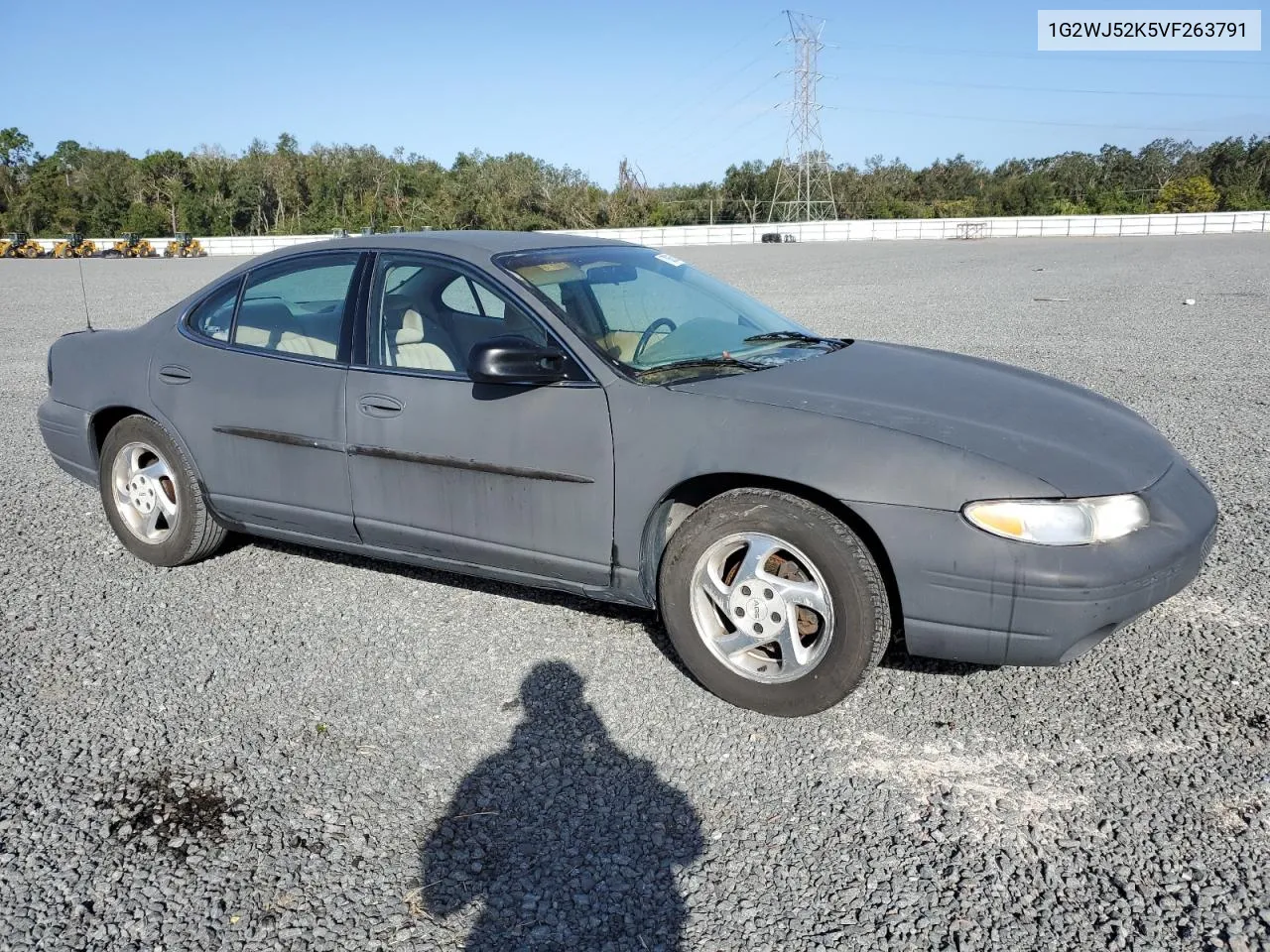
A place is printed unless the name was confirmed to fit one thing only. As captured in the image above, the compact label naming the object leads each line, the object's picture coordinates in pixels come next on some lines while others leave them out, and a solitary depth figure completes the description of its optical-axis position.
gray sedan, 3.04
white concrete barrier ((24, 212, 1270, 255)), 53.22
